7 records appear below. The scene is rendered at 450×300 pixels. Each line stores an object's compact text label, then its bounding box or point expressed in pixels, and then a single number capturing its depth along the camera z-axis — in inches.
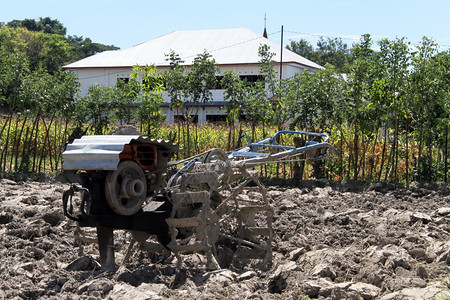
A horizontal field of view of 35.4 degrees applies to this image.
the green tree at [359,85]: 626.2
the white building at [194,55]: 1269.7
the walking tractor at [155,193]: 281.1
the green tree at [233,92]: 692.7
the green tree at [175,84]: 708.7
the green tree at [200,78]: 705.0
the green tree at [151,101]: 702.5
